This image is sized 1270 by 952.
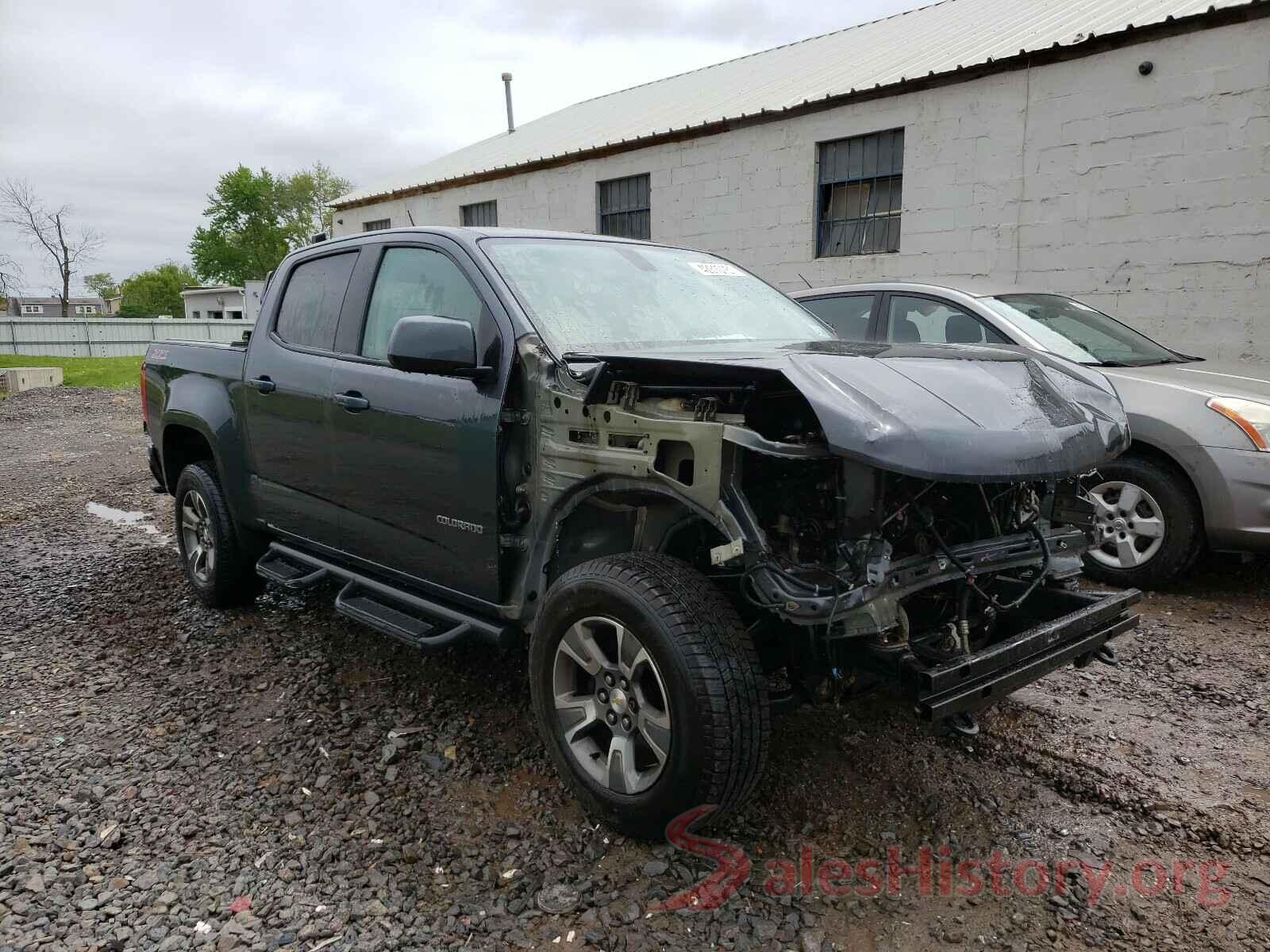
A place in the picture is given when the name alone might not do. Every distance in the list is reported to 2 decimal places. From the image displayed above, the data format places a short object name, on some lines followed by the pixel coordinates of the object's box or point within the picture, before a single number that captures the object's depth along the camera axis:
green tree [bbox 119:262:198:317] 91.44
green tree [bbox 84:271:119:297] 98.19
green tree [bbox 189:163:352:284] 66.38
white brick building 8.22
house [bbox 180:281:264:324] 61.31
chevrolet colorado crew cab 2.38
